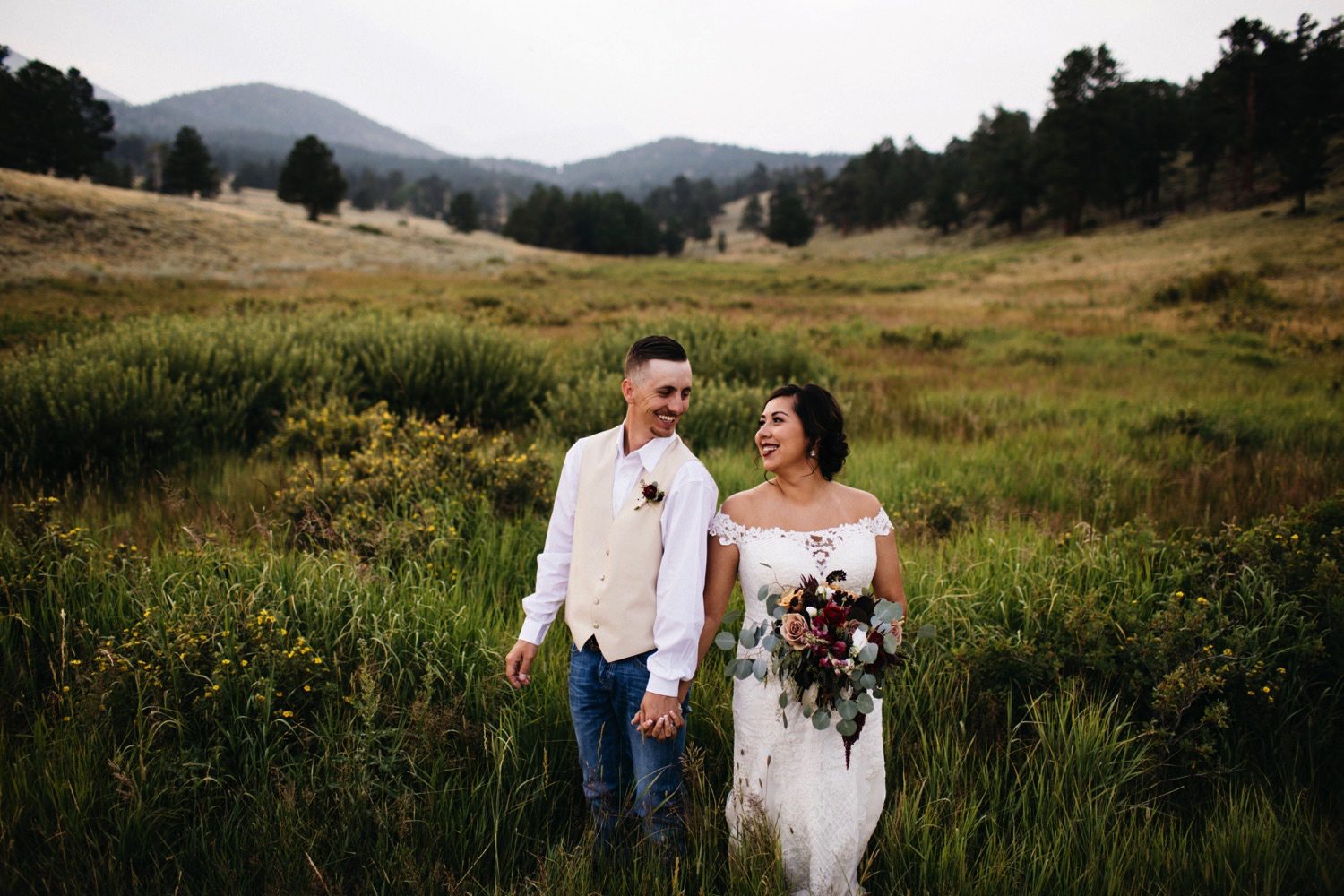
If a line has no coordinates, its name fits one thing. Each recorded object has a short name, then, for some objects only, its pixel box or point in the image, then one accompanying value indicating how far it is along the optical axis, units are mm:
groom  2270
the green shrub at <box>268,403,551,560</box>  4684
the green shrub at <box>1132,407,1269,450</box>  7555
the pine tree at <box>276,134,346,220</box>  76250
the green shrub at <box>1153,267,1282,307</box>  19453
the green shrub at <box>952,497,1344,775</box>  3111
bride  2312
